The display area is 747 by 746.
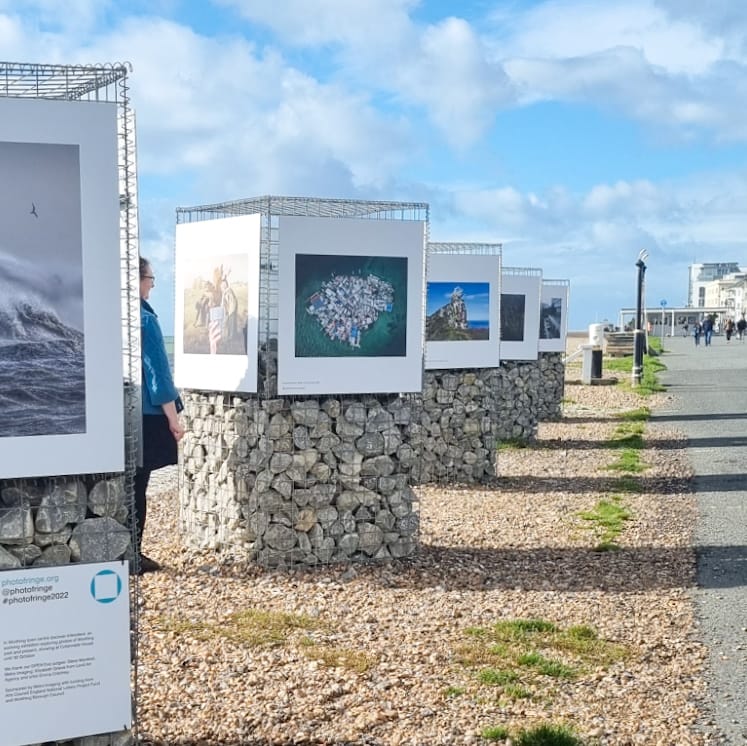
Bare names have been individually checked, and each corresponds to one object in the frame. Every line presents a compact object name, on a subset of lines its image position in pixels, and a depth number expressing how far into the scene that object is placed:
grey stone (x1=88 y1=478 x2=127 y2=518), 4.90
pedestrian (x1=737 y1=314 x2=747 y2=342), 70.12
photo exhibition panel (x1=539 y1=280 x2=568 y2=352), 24.20
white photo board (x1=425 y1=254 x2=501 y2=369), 14.93
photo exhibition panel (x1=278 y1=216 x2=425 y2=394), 9.25
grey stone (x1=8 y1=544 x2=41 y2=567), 4.76
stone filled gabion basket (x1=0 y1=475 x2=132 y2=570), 4.75
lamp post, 32.16
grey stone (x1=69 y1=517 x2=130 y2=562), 4.86
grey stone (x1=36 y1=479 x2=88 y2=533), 4.79
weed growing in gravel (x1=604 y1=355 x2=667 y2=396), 31.20
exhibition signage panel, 4.65
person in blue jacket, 8.34
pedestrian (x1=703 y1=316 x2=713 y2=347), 62.59
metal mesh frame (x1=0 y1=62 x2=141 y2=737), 4.78
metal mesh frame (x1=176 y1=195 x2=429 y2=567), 9.21
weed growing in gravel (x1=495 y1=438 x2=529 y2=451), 19.09
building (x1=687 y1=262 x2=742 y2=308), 171.50
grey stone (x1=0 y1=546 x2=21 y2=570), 4.71
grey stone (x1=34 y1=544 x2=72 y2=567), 4.81
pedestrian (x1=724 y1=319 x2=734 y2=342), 67.03
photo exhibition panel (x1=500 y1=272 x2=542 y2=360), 20.67
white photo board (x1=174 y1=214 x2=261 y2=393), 9.35
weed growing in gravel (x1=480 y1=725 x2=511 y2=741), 5.54
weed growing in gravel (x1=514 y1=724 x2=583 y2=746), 5.42
